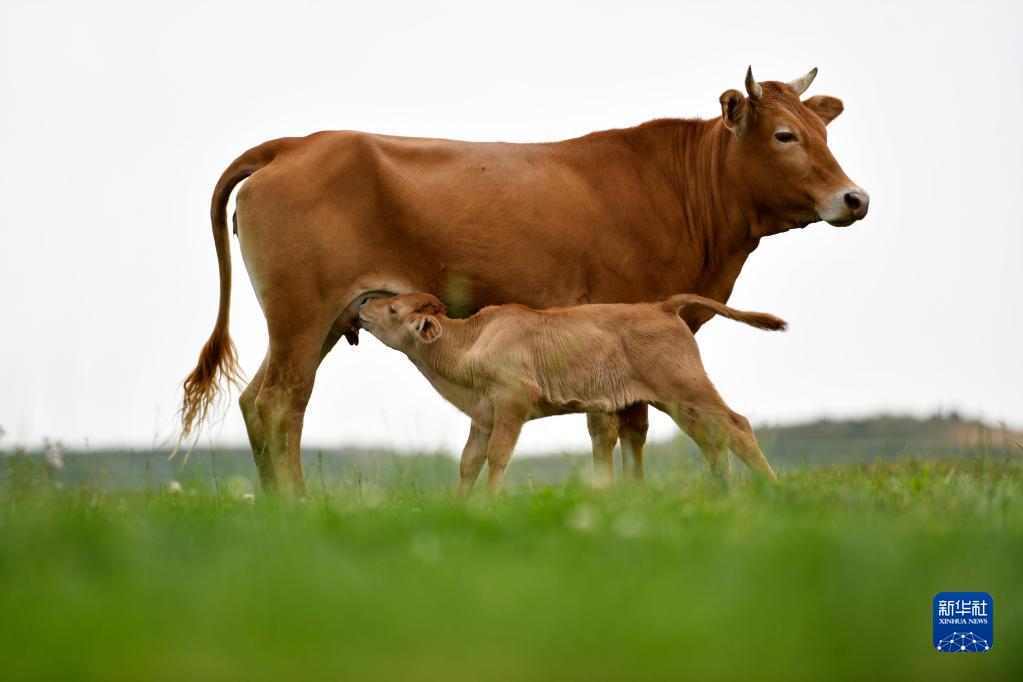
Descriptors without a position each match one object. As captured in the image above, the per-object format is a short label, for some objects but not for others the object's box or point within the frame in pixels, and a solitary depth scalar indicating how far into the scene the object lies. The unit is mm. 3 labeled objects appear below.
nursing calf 16000
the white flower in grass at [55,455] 15000
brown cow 17553
